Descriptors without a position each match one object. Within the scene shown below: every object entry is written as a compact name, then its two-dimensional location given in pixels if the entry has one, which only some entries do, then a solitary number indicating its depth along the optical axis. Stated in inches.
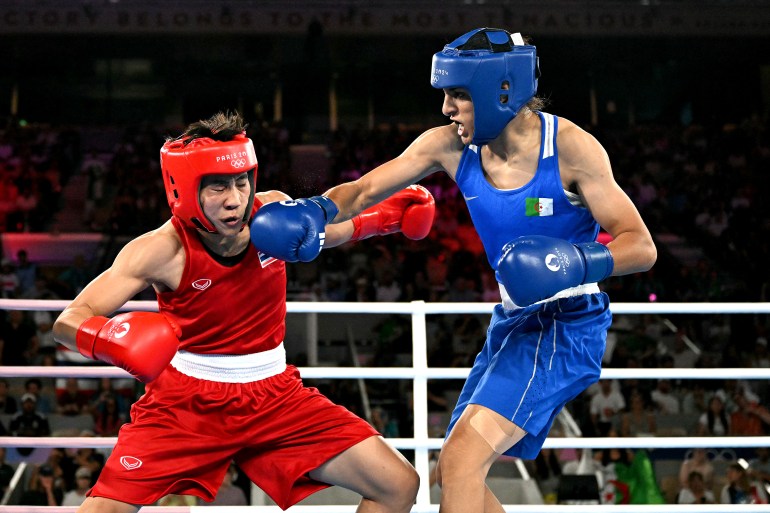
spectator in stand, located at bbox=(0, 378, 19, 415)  276.5
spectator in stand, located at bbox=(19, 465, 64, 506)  229.0
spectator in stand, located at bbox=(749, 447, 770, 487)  260.1
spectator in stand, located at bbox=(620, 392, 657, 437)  283.4
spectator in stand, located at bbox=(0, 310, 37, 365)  302.7
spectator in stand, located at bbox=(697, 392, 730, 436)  285.7
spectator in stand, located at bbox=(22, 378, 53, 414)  276.5
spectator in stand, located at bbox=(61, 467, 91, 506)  222.5
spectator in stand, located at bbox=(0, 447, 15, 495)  233.1
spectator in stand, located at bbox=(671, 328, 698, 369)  336.8
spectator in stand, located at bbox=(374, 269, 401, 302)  379.6
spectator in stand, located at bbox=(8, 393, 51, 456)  260.2
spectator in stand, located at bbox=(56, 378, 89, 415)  279.7
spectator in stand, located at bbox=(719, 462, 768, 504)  238.5
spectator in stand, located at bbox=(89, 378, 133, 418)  275.6
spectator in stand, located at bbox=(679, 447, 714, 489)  248.1
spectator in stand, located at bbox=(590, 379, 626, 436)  289.0
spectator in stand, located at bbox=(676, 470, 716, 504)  243.4
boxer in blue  97.0
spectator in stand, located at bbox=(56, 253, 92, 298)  368.5
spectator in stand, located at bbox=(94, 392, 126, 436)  270.8
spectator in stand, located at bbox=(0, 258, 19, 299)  366.9
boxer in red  98.1
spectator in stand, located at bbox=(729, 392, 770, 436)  278.8
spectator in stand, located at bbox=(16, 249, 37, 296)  380.5
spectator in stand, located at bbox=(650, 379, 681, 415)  299.4
